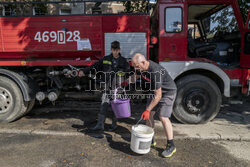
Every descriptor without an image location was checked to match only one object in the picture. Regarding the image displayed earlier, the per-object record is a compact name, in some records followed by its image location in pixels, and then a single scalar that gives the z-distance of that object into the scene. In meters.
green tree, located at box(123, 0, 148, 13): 6.88
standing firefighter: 3.81
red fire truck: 4.16
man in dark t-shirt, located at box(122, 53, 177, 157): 2.96
